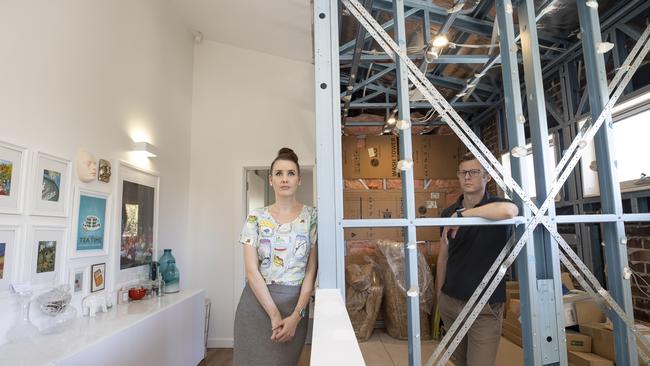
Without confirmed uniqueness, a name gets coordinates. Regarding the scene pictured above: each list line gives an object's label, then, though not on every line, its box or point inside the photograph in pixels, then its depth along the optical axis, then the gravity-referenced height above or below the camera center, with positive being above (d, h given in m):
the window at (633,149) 2.33 +0.46
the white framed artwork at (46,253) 1.94 -0.14
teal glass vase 3.26 -0.42
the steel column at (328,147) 1.21 +0.26
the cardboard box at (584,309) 2.32 -0.57
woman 1.56 -0.23
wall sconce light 2.95 +0.63
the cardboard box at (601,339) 2.08 -0.69
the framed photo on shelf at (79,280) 2.25 -0.34
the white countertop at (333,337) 0.58 -0.21
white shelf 1.69 -0.61
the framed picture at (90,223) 2.30 +0.02
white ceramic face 2.30 +0.38
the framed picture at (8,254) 1.75 -0.13
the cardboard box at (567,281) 2.70 -0.46
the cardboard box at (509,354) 2.48 -0.93
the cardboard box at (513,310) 2.68 -0.66
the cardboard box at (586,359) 2.04 -0.79
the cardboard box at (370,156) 4.61 +0.83
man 1.63 -0.22
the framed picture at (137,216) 2.82 +0.08
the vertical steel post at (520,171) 1.25 +0.18
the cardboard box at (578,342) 2.20 -0.73
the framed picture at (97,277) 2.43 -0.34
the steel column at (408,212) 1.22 +0.03
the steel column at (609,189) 1.30 +0.11
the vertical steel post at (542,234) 1.25 -0.05
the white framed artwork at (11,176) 1.75 +0.25
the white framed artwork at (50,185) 1.97 +0.23
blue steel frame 1.23 +0.12
